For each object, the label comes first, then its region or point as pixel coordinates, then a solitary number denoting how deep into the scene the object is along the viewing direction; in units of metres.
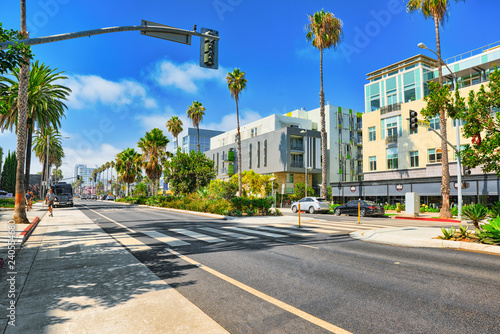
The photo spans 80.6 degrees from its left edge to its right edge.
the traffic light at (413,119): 15.74
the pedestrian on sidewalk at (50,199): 20.75
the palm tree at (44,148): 58.84
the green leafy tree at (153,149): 44.31
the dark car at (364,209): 24.43
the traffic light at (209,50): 9.56
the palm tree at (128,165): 59.97
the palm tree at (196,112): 51.16
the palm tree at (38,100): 26.17
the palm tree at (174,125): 54.75
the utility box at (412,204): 24.17
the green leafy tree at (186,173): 36.72
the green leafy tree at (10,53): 6.22
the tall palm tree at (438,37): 21.83
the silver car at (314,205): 28.20
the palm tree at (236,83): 36.66
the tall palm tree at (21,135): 13.93
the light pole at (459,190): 19.02
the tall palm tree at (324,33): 32.41
